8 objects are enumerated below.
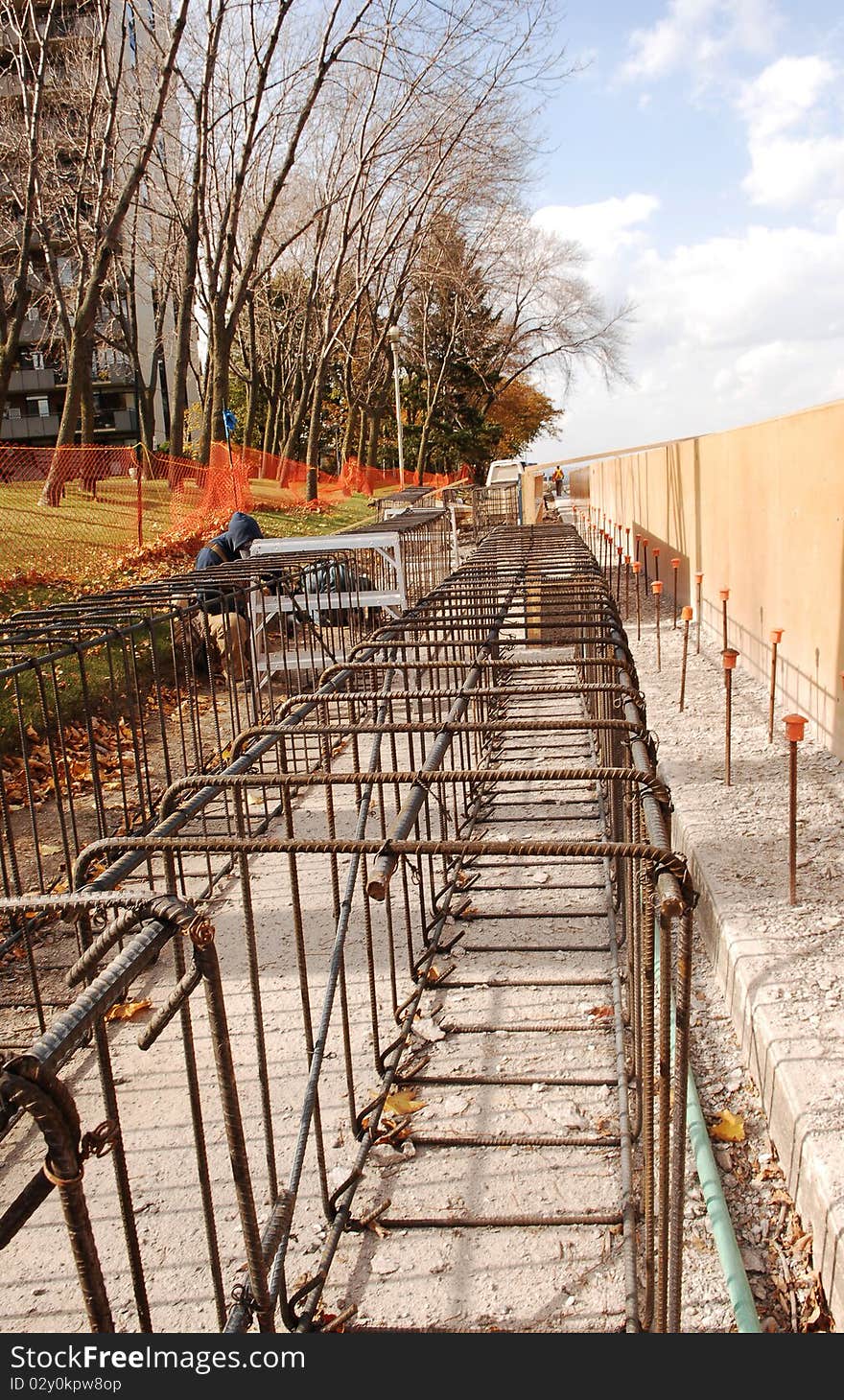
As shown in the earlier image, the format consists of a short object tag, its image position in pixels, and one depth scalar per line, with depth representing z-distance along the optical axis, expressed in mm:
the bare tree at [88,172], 16844
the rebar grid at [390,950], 2242
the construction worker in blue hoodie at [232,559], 10633
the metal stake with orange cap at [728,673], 6551
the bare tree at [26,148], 17031
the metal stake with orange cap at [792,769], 4754
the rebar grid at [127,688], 6031
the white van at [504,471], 39656
